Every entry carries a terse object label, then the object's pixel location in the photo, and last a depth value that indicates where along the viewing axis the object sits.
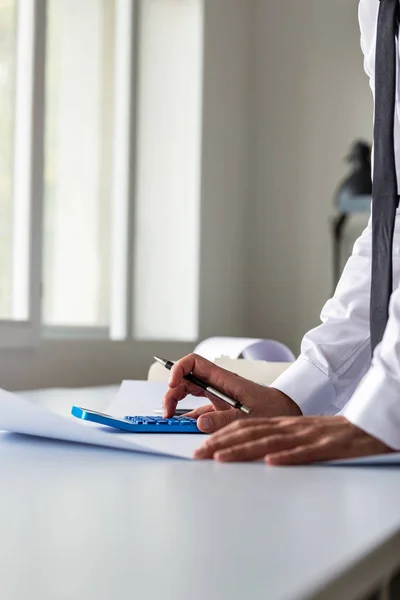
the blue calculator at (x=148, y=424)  1.74
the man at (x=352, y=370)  1.49
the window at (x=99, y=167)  3.57
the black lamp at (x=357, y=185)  4.86
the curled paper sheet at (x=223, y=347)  2.92
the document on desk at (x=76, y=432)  1.57
